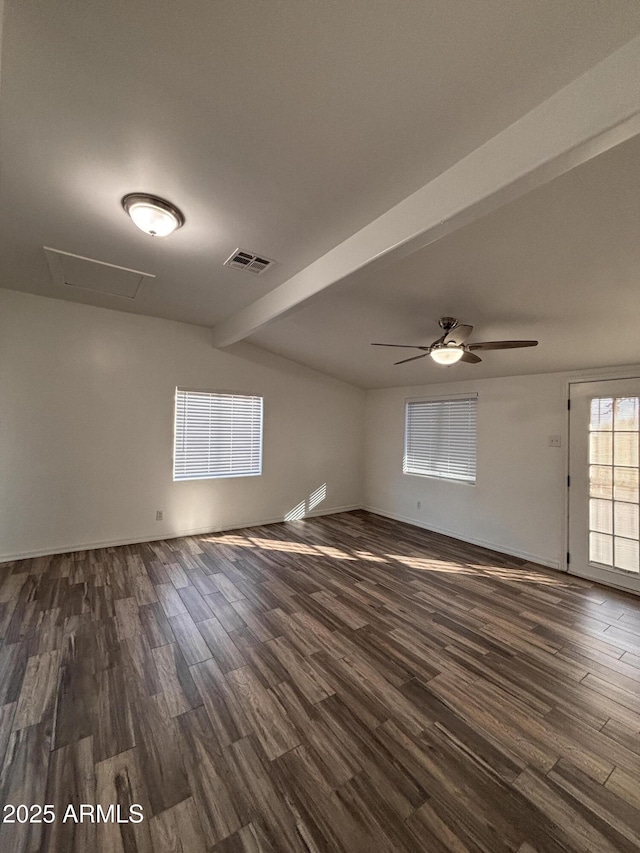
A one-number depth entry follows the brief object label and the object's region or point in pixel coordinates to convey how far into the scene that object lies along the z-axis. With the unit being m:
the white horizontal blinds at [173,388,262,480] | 4.61
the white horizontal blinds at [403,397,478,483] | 4.82
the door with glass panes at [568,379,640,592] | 3.36
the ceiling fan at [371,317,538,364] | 2.63
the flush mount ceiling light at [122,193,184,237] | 1.96
